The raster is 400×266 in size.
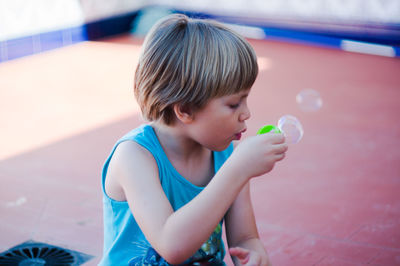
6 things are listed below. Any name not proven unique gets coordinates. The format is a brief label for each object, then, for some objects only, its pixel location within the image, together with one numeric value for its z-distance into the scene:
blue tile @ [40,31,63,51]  4.76
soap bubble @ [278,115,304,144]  1.29
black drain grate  1.57
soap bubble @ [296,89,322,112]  2.07
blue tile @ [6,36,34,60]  4.42
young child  1.11
